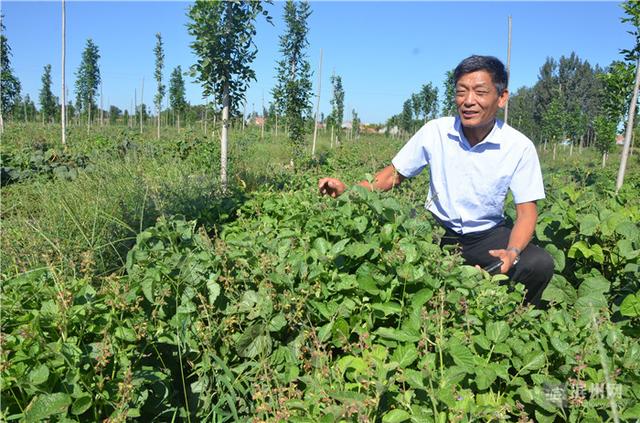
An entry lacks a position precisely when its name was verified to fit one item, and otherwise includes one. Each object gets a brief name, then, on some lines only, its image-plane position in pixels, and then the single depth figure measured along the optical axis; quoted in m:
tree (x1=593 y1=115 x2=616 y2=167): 15.89
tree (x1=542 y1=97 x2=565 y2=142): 25.86
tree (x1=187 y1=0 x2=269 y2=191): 5.84
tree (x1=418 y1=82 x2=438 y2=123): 29.99
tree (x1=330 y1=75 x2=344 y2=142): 23.84
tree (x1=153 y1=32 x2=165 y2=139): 23.16
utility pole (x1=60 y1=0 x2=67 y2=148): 12.59
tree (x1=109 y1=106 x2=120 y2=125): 43.52
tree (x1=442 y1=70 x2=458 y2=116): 22.08
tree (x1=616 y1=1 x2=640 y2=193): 6.89
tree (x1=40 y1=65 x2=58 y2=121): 30.70
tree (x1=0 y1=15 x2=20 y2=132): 16.95
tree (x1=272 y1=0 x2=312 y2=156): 13.37
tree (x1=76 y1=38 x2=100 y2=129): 22.84
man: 2.65
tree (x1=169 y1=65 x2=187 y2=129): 29.64
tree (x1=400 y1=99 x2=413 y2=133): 36.94
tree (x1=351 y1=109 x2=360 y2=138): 34.01
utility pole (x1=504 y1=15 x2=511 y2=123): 13.10
